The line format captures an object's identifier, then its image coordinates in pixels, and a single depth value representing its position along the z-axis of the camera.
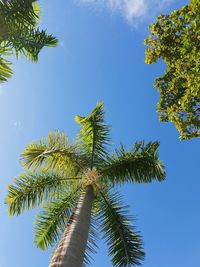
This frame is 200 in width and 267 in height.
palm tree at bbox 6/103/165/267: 6.75
